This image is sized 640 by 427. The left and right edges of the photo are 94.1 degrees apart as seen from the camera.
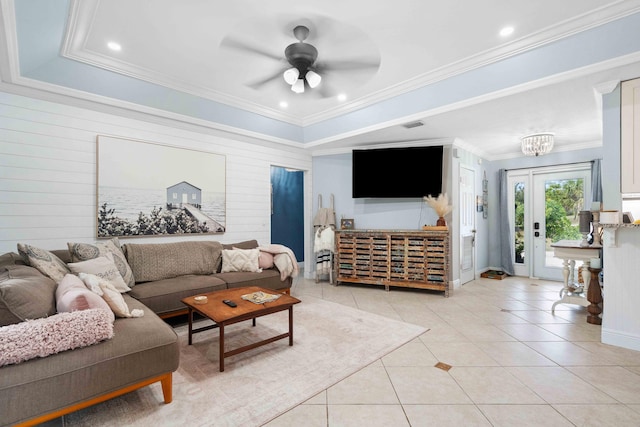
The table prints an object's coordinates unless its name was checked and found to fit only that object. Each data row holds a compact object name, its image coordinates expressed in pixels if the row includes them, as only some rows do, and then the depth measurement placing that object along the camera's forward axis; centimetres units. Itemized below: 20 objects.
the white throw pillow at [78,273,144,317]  219
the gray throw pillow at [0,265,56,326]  167
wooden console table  459
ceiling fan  265
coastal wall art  348
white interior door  527
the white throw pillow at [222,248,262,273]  405
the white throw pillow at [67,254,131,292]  281
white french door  541
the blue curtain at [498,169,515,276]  604
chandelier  442
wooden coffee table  235
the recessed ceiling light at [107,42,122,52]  284
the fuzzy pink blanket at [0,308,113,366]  149
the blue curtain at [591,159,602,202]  495
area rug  182
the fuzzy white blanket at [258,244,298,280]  421
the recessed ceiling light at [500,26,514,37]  264
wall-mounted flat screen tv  492
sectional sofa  149
